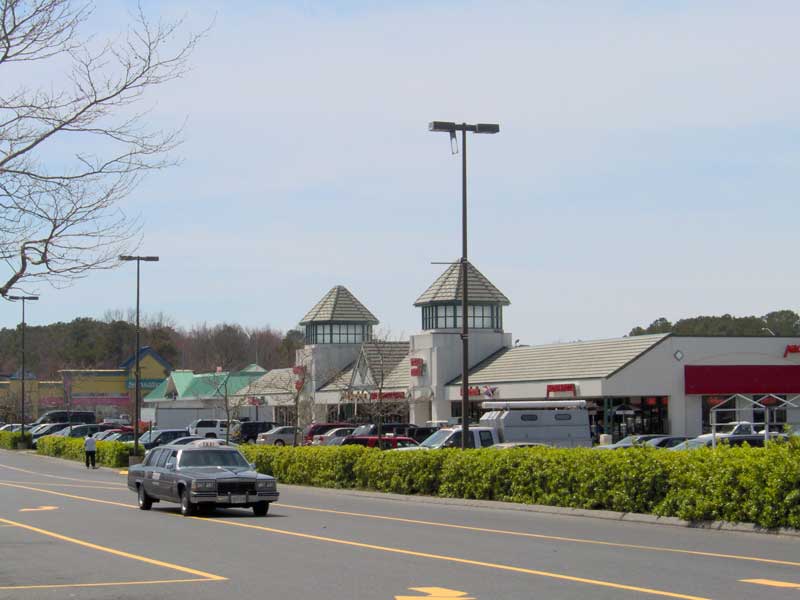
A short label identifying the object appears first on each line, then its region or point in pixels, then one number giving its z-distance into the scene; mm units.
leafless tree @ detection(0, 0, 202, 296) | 16422
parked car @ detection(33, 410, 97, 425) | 97938
